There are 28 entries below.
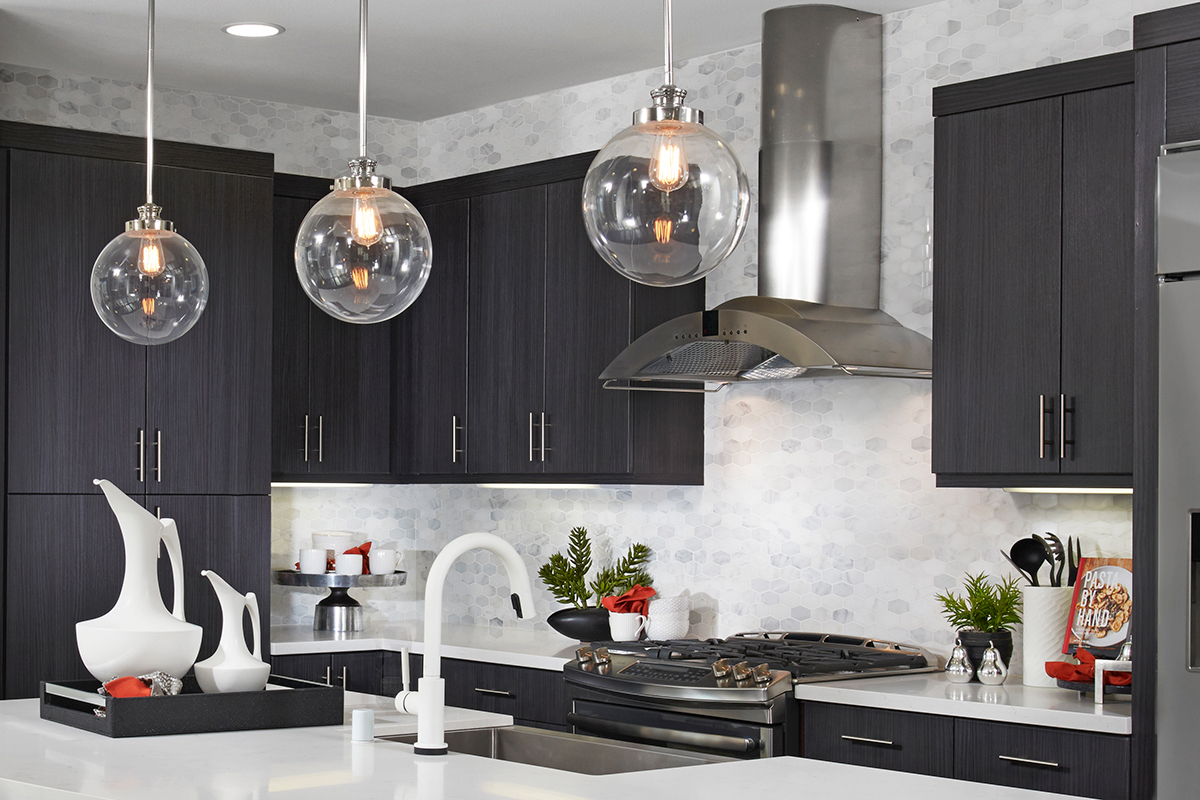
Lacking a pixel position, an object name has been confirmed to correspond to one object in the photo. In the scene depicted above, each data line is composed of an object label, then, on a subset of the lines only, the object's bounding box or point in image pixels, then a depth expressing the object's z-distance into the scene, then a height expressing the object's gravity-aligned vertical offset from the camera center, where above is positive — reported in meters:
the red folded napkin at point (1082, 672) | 3.38 -0.59
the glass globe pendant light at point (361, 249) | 2.45 +0.29
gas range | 3.68 -0.65
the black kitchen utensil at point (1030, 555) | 3.72 -0.34
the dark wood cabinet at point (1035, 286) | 3.46 +0.34
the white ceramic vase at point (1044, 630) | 3.64 -0.52
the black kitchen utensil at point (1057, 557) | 3.71 -0.34
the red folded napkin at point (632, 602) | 4.74 -0.59
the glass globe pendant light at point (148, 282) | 2.91 +0.27
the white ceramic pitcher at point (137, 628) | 2.97 -0.43
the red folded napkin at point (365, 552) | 5.39 -0.49
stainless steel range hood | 4.23 +0.69
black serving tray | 2.78 -0.58
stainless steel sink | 2.72 -0.64
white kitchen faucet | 2.47 -0.36
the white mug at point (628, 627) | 4.69 -0.66
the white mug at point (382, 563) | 5.38 -0.53
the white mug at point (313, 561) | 5.35 -0.52
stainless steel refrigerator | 2.99 -0.11
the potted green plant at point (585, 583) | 4.76 -0.55
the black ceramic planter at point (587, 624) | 4.75 -0.66
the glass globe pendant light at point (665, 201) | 1.98 +0.30
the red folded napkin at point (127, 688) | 2.88 -0.53
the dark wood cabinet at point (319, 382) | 5.23 +0.14
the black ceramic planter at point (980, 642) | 3.75 -0.56
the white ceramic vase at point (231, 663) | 2.96 -0.50
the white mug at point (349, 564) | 5.30 -0.52
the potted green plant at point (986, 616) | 3.76 -0.50
